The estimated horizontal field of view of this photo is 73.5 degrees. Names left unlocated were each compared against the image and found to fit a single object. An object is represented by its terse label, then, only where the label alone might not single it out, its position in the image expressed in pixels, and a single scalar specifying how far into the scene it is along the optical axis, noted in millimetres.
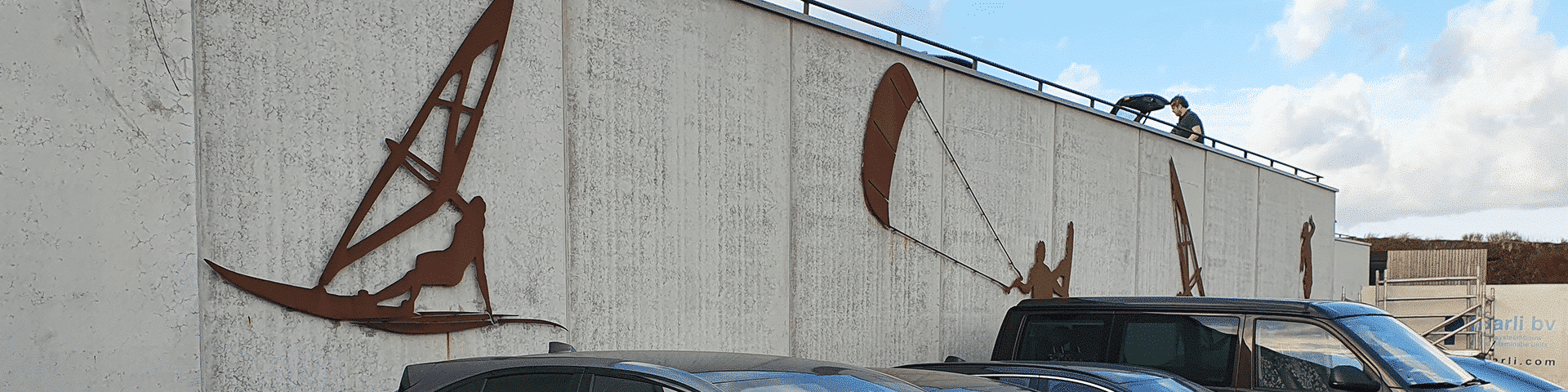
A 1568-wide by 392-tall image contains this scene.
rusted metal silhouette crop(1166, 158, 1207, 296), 16859
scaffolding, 24609
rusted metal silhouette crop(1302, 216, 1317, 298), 23750
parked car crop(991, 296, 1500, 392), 6379
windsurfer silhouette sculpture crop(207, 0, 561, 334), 6023
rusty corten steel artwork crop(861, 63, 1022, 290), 10180
